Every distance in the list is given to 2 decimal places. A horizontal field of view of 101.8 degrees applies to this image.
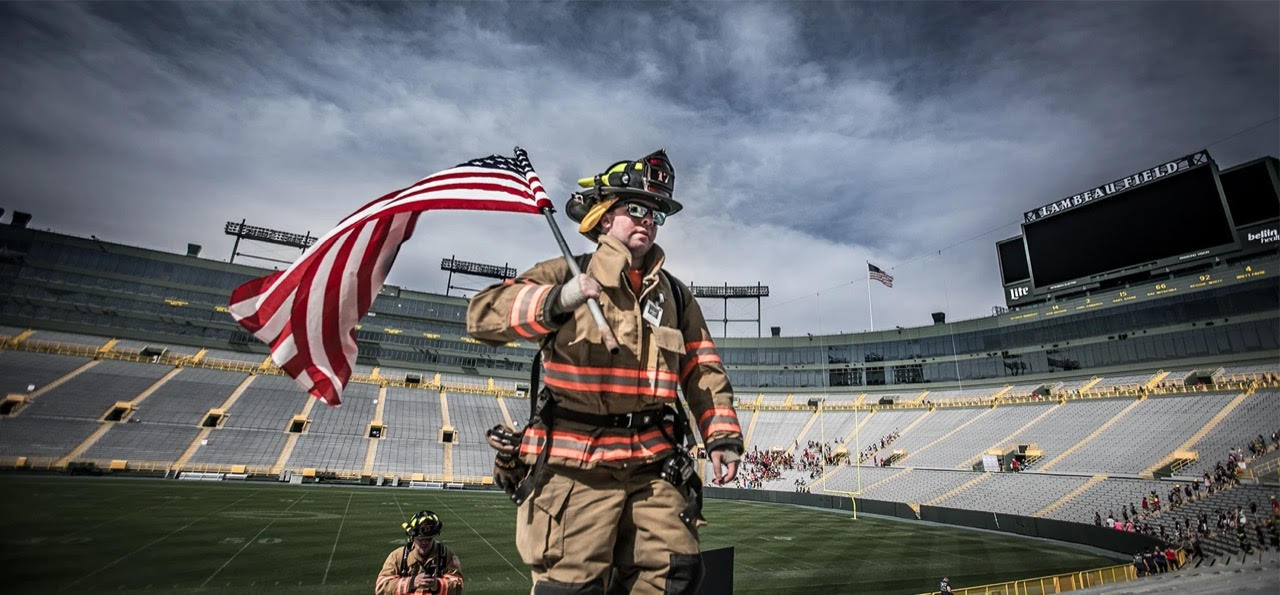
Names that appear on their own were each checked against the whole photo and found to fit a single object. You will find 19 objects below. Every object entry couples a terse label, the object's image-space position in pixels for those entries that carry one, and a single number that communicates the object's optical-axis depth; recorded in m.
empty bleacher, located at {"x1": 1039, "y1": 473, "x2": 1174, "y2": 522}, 26.12
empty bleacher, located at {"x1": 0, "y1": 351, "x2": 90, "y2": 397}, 36.34
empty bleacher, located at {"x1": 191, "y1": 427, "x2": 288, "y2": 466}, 36.16
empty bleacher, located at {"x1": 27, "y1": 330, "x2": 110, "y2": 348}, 45.40
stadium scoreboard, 30.88
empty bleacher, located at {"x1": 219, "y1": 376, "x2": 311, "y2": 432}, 41.31
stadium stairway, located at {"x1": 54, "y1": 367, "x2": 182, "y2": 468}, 31.79
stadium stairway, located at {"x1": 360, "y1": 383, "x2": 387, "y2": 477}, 39.66
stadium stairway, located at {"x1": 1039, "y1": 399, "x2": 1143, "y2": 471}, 34.00
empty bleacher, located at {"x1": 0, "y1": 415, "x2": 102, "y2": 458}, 31.05
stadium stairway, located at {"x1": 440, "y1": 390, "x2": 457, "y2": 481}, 42.12
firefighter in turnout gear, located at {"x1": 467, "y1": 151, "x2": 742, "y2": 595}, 2.62
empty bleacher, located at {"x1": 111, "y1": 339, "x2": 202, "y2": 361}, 48.34
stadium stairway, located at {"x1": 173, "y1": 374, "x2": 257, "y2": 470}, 34.50
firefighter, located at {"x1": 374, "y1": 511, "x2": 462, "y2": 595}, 5.57
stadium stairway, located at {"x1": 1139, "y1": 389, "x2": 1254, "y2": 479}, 28.69
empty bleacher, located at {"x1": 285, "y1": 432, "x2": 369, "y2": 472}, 38.72
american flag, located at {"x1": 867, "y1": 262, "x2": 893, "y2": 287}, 44.31
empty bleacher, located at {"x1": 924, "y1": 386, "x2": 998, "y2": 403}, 48.68
